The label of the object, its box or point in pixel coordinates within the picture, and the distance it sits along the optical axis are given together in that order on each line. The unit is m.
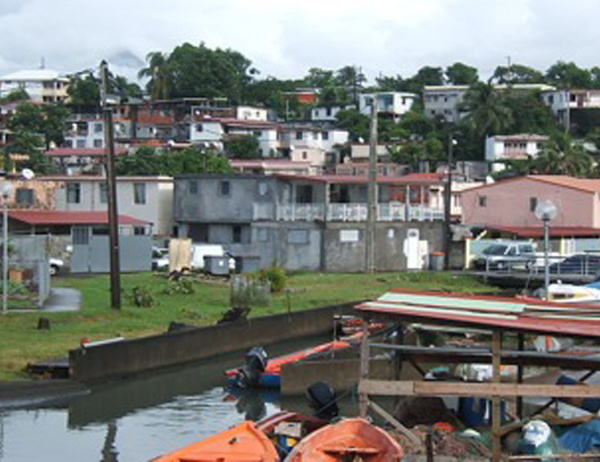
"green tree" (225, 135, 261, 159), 119.00
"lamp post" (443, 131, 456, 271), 64.81
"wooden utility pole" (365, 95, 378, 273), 58.22
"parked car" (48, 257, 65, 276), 54.29
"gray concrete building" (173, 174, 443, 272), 63.84
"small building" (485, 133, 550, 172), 119.44
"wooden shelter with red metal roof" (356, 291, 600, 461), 17.84
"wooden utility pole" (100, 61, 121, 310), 37.81
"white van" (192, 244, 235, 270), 58.12
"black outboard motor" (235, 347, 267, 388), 31.20
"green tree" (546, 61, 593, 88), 168.00
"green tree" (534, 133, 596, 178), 96.75
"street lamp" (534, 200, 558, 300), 30.54
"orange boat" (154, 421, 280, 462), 19.02
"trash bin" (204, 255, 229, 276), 54.16
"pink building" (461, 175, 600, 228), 70.56
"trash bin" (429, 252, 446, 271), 64.69
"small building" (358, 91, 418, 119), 154.25
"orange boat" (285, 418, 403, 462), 18.39
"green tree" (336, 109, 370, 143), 138.41
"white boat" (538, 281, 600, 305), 40.47
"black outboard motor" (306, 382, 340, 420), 22.48
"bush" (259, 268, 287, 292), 48.53
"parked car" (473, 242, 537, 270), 57.88
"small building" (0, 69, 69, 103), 192.25
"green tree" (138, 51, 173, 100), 157.85
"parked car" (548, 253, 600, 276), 54.31
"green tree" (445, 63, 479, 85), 187.12
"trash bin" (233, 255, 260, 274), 56.84
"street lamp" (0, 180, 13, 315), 34.19
